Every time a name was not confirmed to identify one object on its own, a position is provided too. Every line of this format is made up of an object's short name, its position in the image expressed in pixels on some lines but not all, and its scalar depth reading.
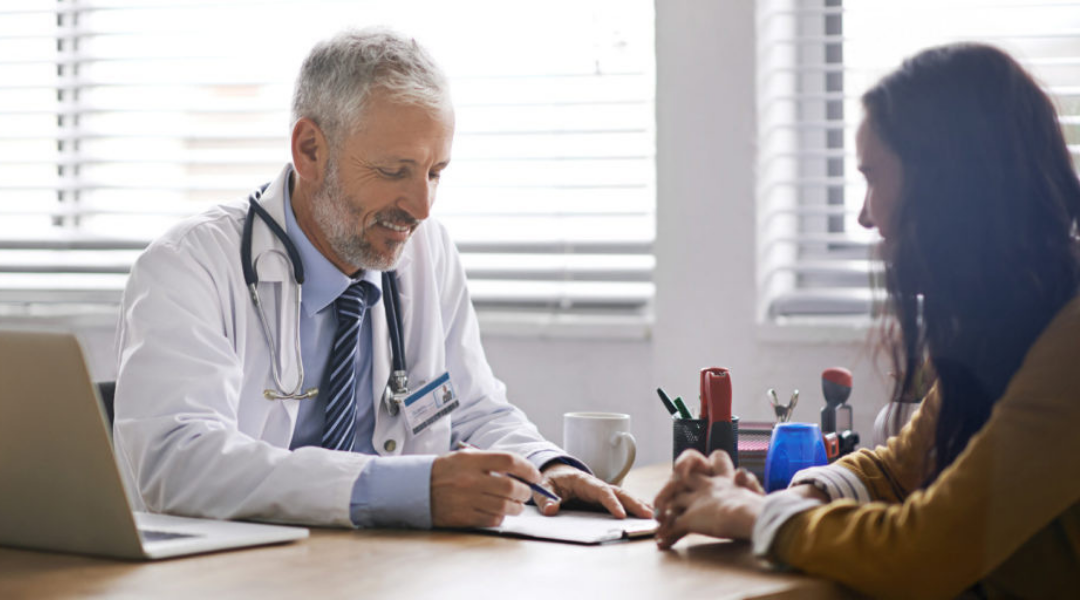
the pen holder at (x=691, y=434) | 1.76
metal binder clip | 1.91
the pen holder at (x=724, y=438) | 1.75
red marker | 1.76
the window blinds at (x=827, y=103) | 2.45
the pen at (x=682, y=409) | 1.79
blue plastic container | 1.73
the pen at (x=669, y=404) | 1.80
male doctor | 1.42
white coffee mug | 1.78
